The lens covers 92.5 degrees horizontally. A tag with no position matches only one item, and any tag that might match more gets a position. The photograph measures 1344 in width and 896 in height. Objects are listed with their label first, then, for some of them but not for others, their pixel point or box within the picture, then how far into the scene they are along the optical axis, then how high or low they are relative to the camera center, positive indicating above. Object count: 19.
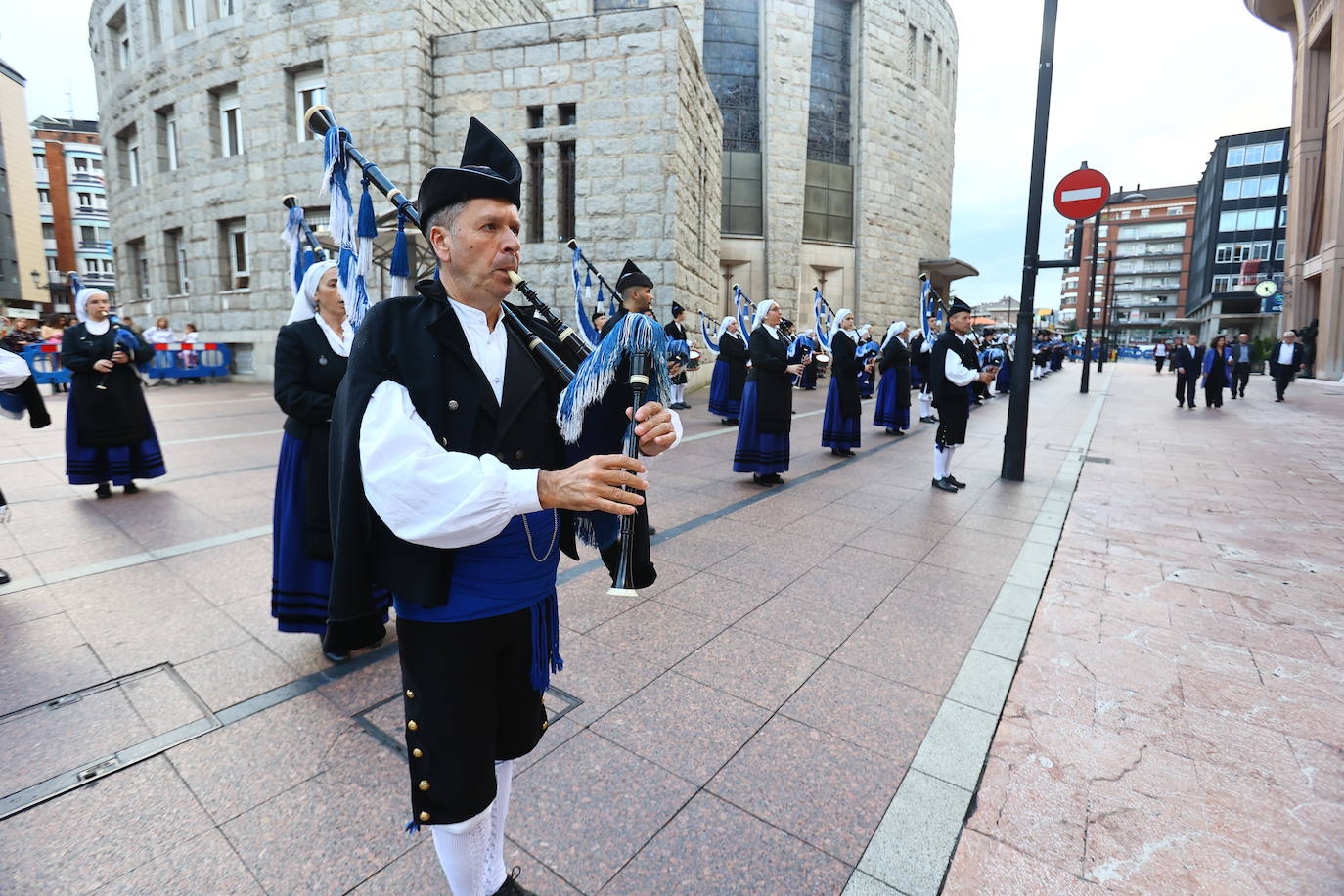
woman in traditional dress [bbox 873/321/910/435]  10.52 -0.56
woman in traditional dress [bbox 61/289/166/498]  5.82 -0.38
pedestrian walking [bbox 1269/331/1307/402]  17.75 -0.24
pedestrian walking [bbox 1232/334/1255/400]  19.16 -0.31
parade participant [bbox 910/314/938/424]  12.66 -0.14
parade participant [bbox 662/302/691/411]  11.99 +0.45
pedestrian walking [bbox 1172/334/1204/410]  15.91 -0.33
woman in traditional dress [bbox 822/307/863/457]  8.91 -0.60
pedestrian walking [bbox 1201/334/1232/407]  15.73 -0.44
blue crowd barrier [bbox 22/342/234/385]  15.42 -0.07
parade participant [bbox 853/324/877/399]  14.24 -0.08
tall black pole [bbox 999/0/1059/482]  7.05 +0.77
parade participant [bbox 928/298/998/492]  6.68 -0.27
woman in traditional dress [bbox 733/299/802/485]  7.15 -0.60
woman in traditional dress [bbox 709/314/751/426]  10.75 -0.34
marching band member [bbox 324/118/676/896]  1.34 -0.28
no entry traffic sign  7.27 +1.82
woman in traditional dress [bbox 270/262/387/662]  3.14 -0.60
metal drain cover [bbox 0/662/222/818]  2.31 -1.48
